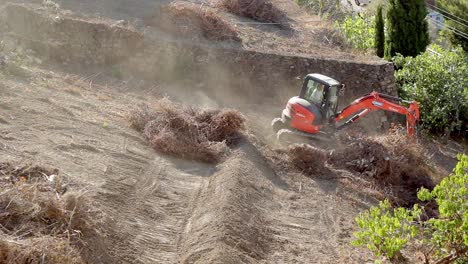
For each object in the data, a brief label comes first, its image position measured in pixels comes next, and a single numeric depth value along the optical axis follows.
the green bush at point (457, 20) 29.17
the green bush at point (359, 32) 24.48
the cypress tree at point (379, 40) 23.86
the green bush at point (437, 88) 19.25
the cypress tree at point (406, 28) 22.94
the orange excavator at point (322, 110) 15.48
